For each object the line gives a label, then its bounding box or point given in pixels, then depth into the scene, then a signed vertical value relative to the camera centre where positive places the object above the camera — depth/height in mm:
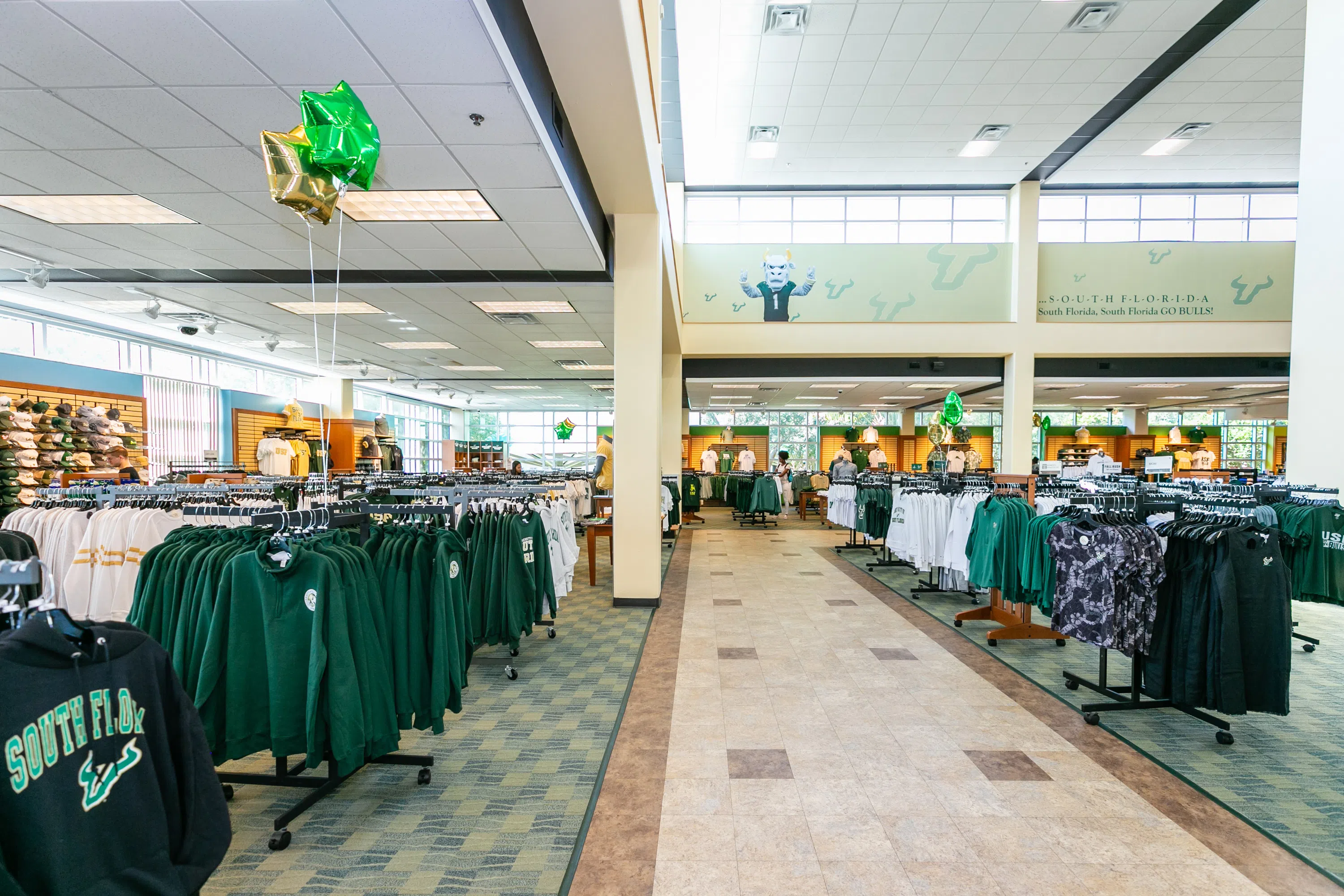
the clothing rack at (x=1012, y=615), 5195 -1601
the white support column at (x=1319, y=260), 6031 +1782
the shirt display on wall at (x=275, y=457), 9242 -430
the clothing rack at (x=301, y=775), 2529 -1544
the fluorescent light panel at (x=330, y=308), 8461 +1687
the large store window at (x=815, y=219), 12961 +4520
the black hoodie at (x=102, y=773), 1104 -683
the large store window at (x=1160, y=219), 12820 +4557
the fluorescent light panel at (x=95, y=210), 5156 +1867
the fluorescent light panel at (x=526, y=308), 8602 +1729
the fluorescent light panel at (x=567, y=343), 11430 +1648
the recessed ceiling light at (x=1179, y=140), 10234 +5100
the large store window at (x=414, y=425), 21641 +201
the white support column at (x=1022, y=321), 11734 +2190
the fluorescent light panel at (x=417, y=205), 5074 +1906
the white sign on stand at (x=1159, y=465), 7699 -344
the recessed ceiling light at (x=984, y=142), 10141 +4972
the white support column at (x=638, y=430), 6406 +27
